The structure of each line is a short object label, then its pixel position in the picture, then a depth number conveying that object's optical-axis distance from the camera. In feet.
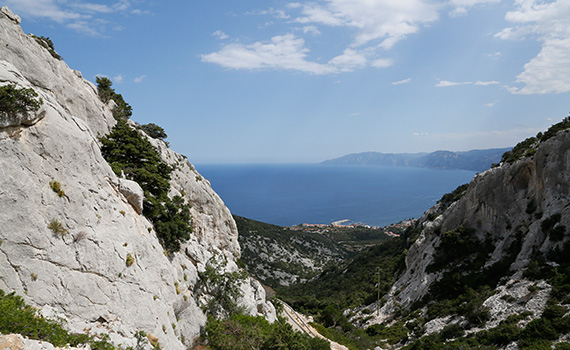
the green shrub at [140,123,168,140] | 136.98
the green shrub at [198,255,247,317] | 71.46
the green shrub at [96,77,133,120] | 107.04
